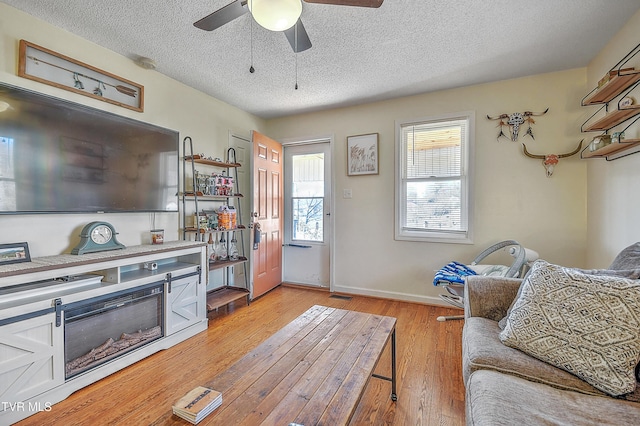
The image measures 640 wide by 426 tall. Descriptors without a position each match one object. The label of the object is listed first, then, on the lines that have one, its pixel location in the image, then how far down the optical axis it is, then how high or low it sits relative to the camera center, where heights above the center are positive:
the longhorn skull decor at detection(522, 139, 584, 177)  2.69 +0.52
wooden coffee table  0.92 -0.68
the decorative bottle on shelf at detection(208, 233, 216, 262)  3.11 -0.47
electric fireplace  1.73 -0.82
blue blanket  2.44 -0.58
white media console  1.47 -0.70
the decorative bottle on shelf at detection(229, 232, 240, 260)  3.40 -0.49
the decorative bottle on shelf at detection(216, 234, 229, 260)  3.30 -0.48
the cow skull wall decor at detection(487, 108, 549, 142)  2.81 +0.93
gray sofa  0.91 -0.68
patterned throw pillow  1.05 -0.48
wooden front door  3.43 -0.01
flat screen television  1.75 +0.38
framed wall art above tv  1.90 +1.03
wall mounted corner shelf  1.82 +0.85
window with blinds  3.12 +0.37
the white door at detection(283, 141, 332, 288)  3.91 -0.05
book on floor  0.88 -0.65
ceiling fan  1.34 +1.00
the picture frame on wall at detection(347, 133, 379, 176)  3.51 +0.72
